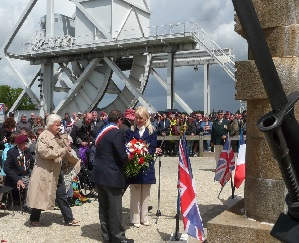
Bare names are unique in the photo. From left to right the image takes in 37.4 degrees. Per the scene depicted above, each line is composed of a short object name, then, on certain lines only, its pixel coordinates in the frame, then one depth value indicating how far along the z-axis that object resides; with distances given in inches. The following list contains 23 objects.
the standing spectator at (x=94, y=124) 450.3
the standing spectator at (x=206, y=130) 789.9
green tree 3503.0
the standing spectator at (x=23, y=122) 603.3
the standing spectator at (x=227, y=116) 644.8
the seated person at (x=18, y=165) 343.9
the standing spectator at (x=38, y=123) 610.5
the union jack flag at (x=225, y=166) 342.0
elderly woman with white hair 295.7
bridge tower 1175.0
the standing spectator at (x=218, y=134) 571.0
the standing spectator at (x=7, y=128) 446.4
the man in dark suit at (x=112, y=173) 255.0
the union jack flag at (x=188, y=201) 240.8
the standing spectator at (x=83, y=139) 425.4
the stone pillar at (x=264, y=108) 199.3
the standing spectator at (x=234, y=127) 595.2
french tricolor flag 335.3
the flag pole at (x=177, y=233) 247.0
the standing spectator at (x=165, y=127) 765.3
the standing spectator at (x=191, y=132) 785.6
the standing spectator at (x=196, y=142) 798.5
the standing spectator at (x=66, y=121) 752.3
